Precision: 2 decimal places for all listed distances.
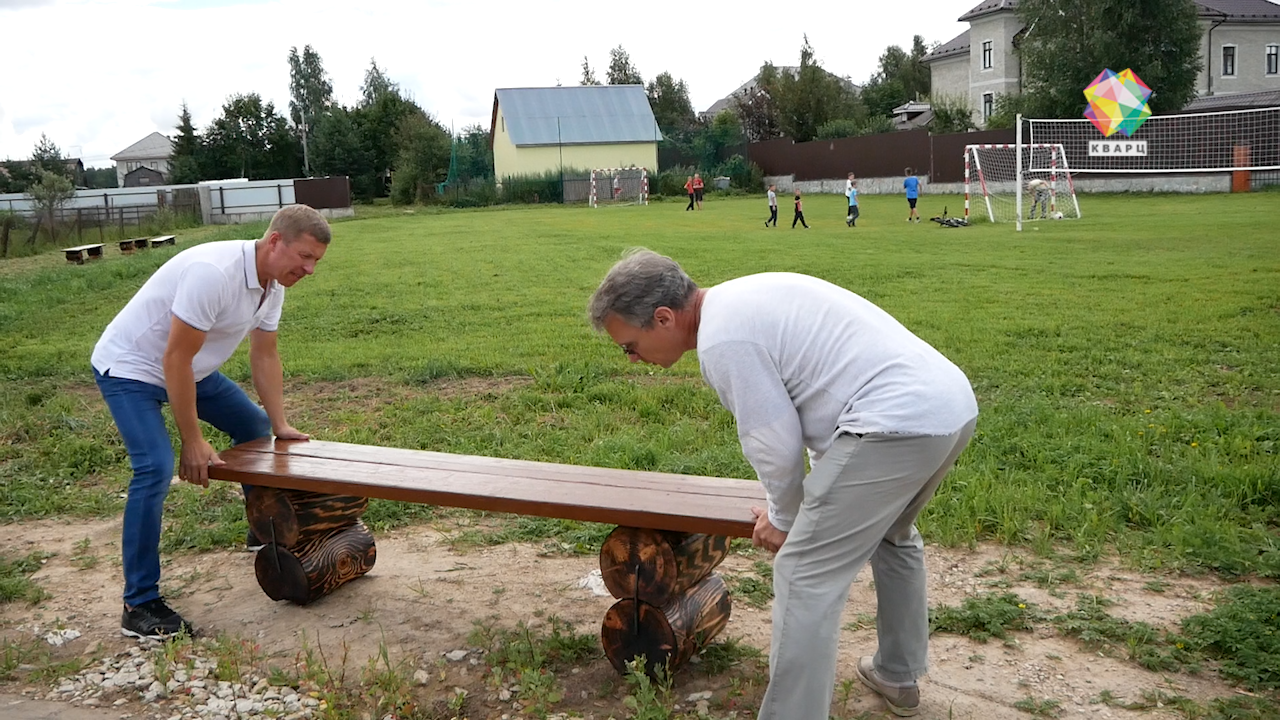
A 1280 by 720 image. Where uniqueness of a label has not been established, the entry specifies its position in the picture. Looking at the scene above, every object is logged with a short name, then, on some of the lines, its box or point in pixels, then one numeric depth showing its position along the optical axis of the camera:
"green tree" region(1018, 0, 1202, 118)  41.28
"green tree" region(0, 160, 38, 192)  60.19
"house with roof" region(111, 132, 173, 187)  114.25
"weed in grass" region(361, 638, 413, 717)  3.69
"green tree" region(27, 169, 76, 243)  36.81
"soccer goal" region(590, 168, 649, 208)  50.16
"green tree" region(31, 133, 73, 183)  64.19
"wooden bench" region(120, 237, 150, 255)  25.86
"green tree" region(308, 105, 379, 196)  63.91
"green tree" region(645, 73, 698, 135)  75.25
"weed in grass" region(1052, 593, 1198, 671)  3.75
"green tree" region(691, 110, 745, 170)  56.44
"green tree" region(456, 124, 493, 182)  56.66
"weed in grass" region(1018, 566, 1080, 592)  4.45
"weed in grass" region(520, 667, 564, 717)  3.65
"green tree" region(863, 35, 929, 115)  74.38
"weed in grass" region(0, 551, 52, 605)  4.84
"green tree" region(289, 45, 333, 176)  87.31
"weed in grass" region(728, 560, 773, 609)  4.47
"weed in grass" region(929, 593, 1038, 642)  4.07
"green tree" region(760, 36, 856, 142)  62.44
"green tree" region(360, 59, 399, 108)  96.25
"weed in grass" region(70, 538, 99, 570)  5.23
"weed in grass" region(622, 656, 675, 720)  3.48
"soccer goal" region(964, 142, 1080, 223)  25.50
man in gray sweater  2.86
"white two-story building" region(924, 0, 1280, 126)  53.44
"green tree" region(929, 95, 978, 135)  51.00
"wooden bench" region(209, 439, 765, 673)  3.68
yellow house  57.53
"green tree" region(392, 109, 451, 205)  54.06
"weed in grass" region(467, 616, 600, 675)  3.98
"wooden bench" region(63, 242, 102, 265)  23.02
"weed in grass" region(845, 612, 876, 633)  4.20
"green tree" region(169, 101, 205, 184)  62.44
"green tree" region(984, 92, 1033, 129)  45.25
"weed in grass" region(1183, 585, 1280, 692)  3.61
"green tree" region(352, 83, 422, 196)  65.94
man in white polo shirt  4.20
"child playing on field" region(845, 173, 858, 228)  26.67
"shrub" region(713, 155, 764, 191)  52.62
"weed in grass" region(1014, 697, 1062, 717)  3.48
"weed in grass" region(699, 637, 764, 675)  3.88
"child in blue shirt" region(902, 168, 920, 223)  27.27
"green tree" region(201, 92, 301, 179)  62.94
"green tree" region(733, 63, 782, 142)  64.94
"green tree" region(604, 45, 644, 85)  88.69
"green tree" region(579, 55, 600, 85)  89.00
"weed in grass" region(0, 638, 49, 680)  4.12
